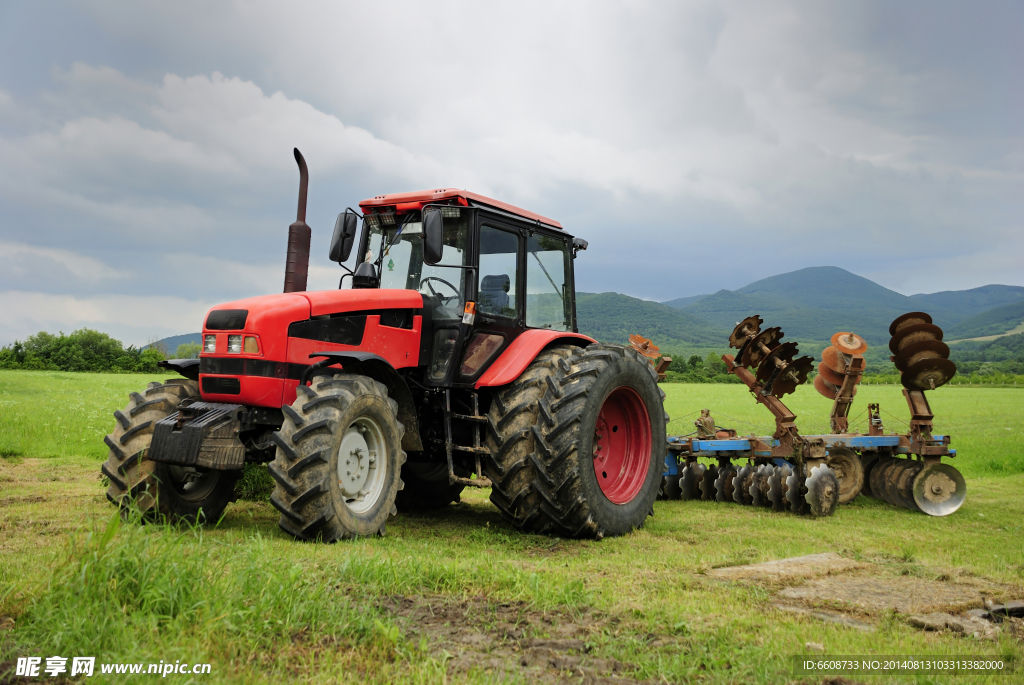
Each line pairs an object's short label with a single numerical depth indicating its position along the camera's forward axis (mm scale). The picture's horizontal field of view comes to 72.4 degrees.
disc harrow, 7836
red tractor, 4734
